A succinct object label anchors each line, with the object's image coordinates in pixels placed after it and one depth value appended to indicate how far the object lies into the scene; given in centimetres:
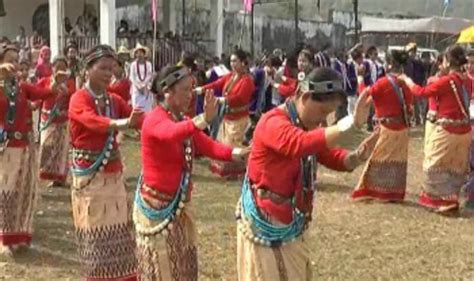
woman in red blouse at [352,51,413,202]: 933
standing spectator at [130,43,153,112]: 1544
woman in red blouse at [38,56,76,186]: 1058
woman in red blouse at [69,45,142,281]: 590
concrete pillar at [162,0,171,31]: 2405
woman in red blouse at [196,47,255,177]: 1102
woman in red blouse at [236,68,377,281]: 398
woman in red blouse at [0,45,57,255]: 733
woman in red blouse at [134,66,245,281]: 499
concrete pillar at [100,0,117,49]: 1688
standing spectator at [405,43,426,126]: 1866
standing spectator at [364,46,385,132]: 1597
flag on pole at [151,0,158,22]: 1627
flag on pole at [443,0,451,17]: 2532
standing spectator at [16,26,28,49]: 2056
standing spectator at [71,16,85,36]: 2037
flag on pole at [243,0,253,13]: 2044
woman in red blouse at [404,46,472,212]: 888
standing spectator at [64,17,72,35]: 2167
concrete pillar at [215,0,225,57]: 2117
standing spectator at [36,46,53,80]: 1330
